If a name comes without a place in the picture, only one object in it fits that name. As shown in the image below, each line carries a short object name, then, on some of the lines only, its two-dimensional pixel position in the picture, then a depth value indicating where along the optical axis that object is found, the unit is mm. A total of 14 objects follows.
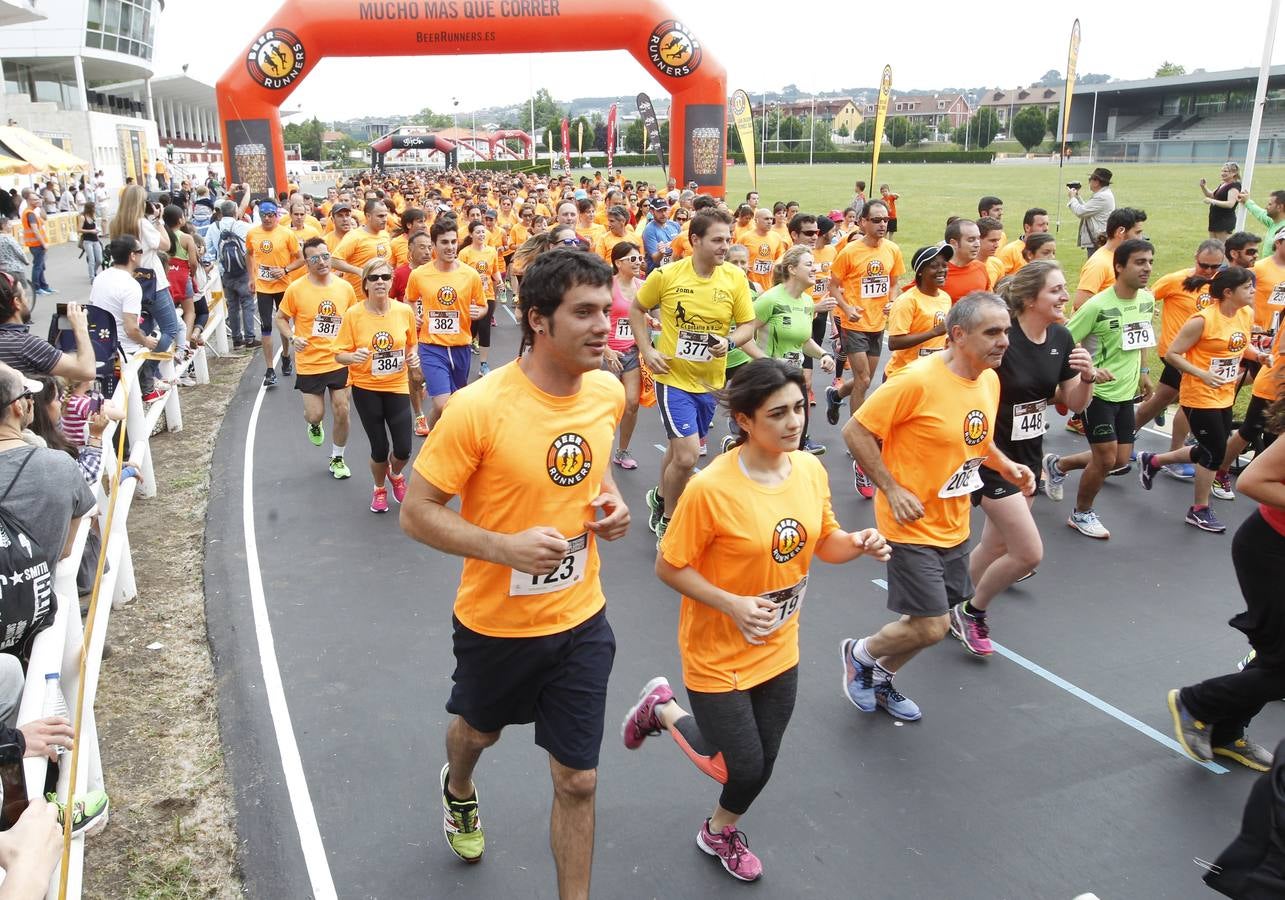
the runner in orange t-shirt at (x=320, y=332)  8258
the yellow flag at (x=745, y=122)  22672
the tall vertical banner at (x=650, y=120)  28605
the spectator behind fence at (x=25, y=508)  3342
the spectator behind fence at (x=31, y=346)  5223
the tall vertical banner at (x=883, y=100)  20688
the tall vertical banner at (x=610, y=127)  39119
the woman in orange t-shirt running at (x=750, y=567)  3199
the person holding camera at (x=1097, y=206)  12656
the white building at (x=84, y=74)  51000
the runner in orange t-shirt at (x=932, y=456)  4211
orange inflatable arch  20359
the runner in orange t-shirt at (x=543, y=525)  2922
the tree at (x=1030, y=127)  94188
